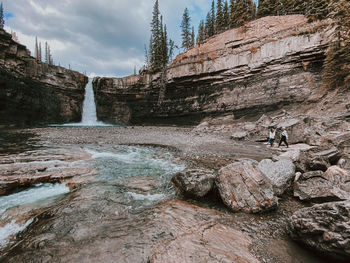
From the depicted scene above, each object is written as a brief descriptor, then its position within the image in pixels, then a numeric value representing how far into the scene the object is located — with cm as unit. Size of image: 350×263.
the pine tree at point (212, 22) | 4604
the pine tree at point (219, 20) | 4274
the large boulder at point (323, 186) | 357
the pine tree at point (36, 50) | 5256
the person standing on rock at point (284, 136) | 1034
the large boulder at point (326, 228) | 214
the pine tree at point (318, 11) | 1909
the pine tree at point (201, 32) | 5222
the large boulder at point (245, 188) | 349
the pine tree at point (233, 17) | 3722
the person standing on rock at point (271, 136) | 1120
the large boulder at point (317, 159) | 523
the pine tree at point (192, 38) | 5000
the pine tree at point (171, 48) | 5466
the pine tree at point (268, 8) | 3457
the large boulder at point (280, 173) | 432
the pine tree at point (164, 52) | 3716
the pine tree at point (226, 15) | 4205
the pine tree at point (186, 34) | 4838
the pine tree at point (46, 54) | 5823
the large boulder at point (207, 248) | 214
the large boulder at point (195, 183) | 409
